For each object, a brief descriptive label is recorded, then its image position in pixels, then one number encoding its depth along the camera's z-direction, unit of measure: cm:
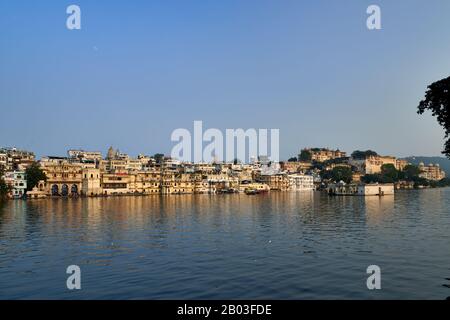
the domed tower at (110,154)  12402
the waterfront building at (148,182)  11212
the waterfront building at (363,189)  9481
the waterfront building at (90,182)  10033
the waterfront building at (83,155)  12100
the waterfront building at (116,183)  10388
